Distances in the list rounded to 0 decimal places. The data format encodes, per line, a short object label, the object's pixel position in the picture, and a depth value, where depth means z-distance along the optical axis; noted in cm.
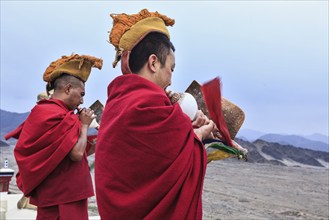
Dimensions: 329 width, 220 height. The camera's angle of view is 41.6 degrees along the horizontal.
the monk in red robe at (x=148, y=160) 188
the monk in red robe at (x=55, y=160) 294
